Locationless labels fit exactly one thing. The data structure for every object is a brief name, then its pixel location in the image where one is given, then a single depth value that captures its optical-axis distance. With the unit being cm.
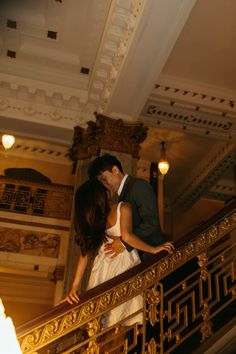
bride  352
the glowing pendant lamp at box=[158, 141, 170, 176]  977
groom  369
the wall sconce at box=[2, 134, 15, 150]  825
